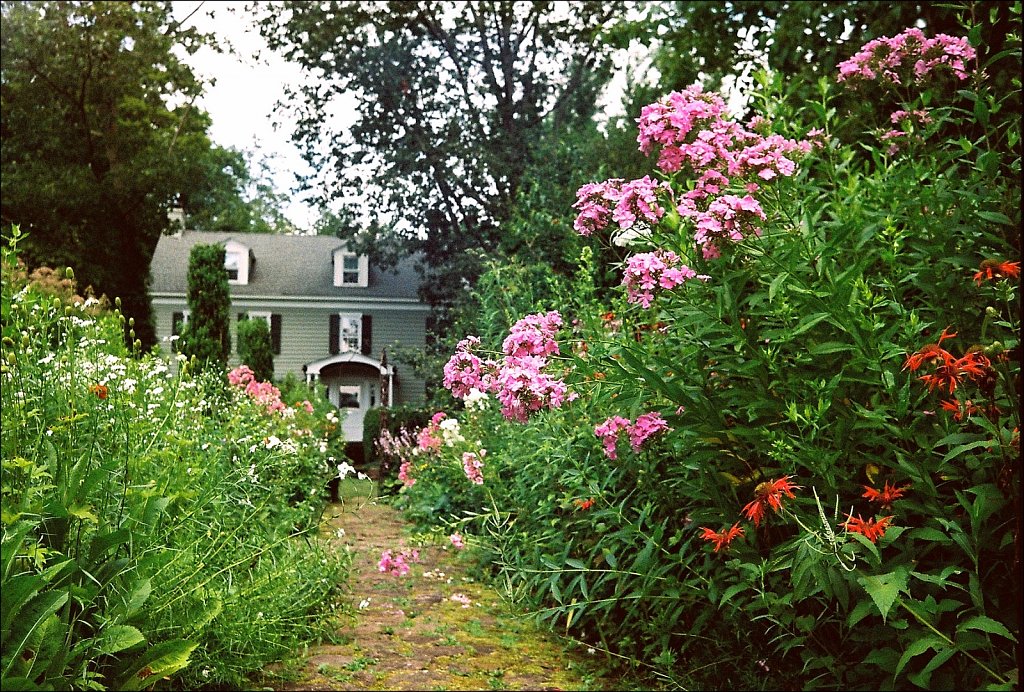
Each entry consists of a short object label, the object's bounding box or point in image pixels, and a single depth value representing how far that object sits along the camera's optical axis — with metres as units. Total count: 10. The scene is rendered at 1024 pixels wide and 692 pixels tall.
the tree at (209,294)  11.73
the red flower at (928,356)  1.86
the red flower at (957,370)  1.84
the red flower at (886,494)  2.09
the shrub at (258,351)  12.50
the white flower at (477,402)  5.24
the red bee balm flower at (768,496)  1.99
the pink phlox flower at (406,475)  6.59
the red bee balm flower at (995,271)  1.70
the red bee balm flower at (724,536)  2.26
